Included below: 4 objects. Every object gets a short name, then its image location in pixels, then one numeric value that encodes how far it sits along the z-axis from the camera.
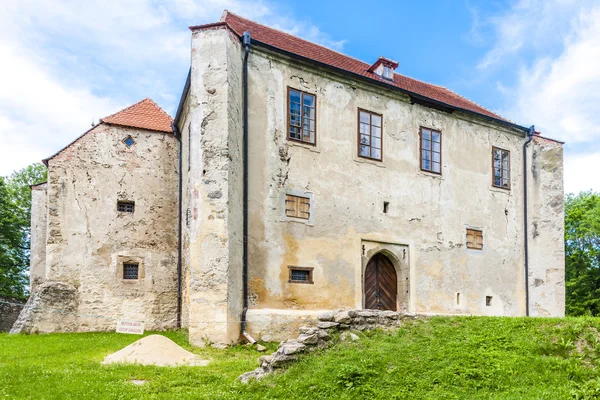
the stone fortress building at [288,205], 11.52
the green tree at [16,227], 30.19
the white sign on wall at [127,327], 9.00
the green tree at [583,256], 30.33
